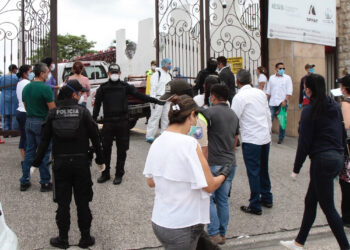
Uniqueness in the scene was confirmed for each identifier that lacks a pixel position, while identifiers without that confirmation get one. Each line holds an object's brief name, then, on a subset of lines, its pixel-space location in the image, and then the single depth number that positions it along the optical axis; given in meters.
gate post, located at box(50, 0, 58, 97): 8.43
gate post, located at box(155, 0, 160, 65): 10.63
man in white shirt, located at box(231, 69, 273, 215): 5.55
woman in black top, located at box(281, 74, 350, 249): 4.29
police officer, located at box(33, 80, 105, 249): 4.52
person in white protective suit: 9.13
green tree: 47.68
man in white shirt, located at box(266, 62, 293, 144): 10.41
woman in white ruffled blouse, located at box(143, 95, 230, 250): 2.89
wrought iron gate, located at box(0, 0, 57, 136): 8.48
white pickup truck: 10.15
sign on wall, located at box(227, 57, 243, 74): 11.20
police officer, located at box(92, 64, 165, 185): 6.57
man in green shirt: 5.98
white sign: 10.68
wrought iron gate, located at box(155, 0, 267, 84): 10.62
